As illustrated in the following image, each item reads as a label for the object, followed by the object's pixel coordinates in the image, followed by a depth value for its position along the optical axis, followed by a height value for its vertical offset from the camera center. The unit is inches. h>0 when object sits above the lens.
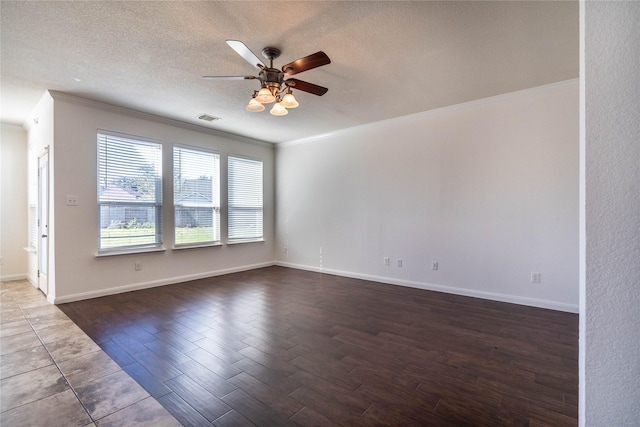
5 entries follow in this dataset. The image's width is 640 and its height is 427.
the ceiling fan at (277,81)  93.7 +47.5
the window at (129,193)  166.7 +11.2
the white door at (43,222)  159.2 -6.1
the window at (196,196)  198.4 +11.0
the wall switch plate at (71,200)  152.9 +5.8
